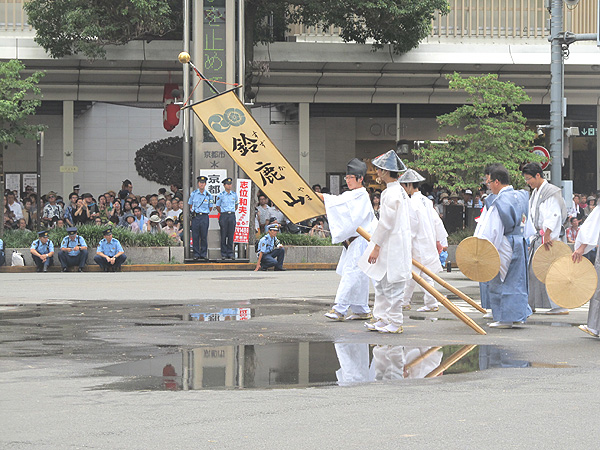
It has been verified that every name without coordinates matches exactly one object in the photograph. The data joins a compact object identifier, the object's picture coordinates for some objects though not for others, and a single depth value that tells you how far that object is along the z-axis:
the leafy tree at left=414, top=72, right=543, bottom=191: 28.11
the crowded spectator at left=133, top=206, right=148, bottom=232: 26.25
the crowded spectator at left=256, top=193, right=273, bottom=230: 28.53
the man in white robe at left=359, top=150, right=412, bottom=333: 11.30
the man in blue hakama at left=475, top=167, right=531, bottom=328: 11.92
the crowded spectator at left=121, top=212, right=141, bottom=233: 25.92
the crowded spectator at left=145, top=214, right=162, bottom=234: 25.75
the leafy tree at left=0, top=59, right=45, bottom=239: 25.86
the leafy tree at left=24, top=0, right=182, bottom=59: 28.22
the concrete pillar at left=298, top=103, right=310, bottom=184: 34.31
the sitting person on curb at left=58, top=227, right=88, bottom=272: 23.86
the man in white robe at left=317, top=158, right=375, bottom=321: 12.26
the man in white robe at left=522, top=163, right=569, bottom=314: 13.34
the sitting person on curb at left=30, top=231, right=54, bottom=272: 23.95
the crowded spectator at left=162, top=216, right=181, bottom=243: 25.88
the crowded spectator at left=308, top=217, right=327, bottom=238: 27.02
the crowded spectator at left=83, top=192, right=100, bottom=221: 27.22
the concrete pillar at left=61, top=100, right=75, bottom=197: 33.53
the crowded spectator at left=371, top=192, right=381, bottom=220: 26.76
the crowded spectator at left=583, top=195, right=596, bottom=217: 31.11
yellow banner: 13.16
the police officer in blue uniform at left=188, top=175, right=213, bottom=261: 24.92
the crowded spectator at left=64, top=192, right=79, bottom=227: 25.97
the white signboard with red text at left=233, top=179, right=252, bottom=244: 25.25
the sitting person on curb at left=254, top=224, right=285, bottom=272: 24.31
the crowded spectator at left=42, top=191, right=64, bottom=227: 26.66
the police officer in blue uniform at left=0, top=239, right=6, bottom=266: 24.22
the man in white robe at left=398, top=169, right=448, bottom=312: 14.17
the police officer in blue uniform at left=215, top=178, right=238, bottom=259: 25.27
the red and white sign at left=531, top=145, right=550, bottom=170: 26.60
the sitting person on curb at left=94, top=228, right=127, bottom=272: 23.91
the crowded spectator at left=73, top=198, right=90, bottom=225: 26.16
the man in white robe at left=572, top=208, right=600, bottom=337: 10.83
